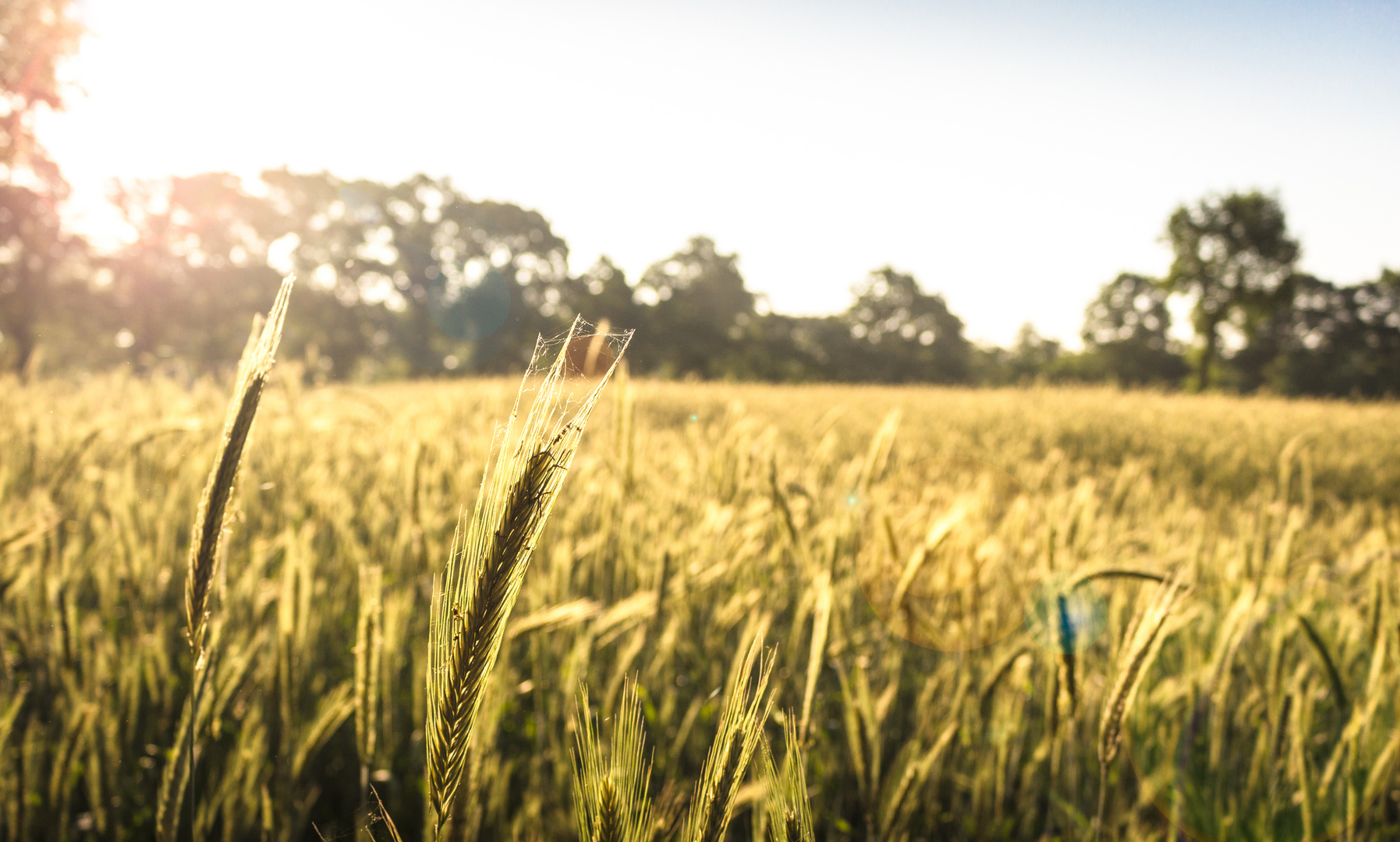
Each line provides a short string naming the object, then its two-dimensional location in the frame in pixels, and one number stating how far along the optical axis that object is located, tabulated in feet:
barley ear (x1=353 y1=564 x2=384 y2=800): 1.83
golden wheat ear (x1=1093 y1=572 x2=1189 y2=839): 1.77
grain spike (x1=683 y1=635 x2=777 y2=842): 1.15
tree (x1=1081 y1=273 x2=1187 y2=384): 122.62
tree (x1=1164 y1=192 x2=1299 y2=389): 94.12
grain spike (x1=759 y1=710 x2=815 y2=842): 1.19
